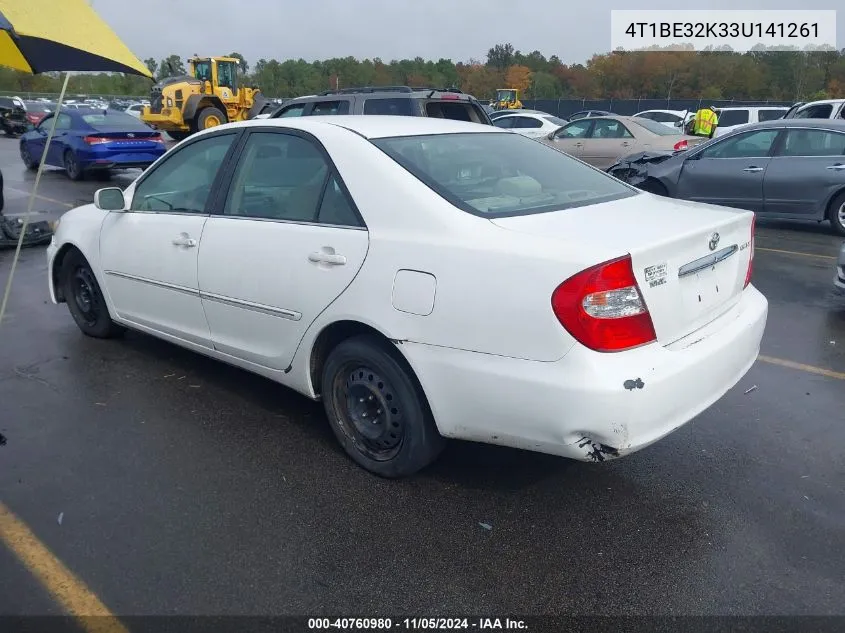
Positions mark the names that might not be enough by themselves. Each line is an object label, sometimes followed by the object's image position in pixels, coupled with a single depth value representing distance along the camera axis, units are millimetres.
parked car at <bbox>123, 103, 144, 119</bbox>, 42706
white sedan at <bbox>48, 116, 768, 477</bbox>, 2746
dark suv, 9867
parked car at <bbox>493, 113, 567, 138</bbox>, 19848
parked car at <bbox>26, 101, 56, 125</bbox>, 34394
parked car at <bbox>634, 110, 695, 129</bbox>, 23625
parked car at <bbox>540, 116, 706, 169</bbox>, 13508
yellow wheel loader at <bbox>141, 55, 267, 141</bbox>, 23656
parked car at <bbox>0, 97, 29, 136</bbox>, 33094
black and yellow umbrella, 2904
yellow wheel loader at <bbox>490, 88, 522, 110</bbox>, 38062
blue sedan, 14945
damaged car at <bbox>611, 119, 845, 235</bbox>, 9578
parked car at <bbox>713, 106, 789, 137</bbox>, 20944
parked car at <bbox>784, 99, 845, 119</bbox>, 14320
